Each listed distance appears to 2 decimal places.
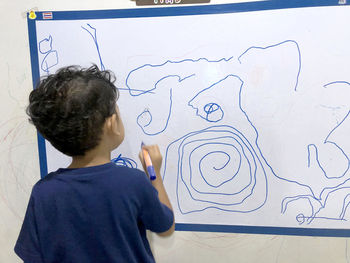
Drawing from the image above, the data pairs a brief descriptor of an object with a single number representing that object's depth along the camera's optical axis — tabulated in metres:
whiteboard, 0.70
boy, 0.53
